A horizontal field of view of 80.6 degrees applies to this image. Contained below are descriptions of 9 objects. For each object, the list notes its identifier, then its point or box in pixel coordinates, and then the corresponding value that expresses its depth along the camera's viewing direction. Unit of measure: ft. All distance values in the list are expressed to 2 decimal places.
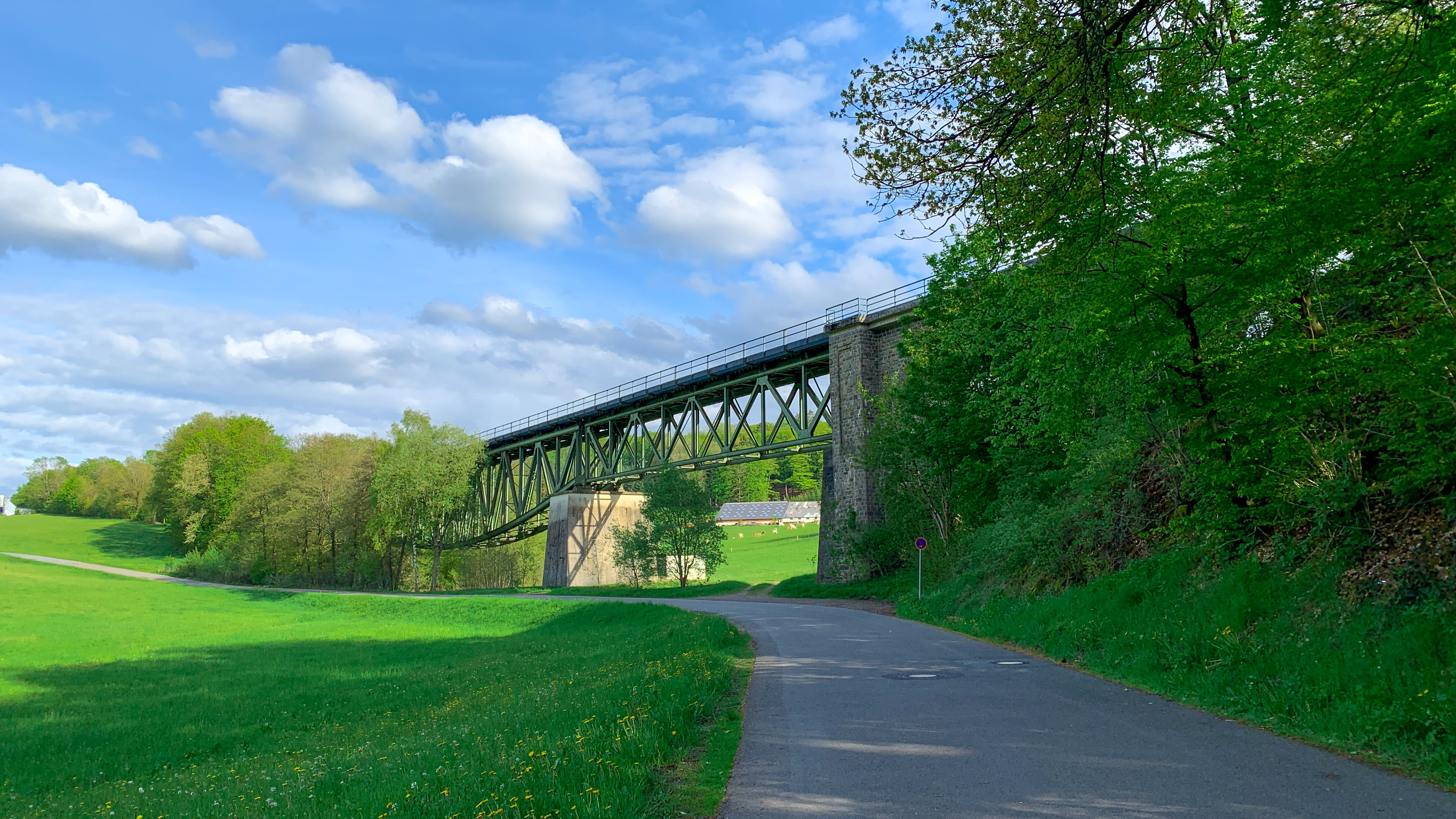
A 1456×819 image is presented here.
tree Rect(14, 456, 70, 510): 497.46
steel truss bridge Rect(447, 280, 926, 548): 128.77
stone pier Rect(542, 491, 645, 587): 180.65
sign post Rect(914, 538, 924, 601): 81.30
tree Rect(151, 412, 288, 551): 257.96
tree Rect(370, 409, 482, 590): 198.39
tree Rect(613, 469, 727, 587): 155.63
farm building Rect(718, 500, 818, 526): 388.37
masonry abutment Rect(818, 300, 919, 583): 112.16
